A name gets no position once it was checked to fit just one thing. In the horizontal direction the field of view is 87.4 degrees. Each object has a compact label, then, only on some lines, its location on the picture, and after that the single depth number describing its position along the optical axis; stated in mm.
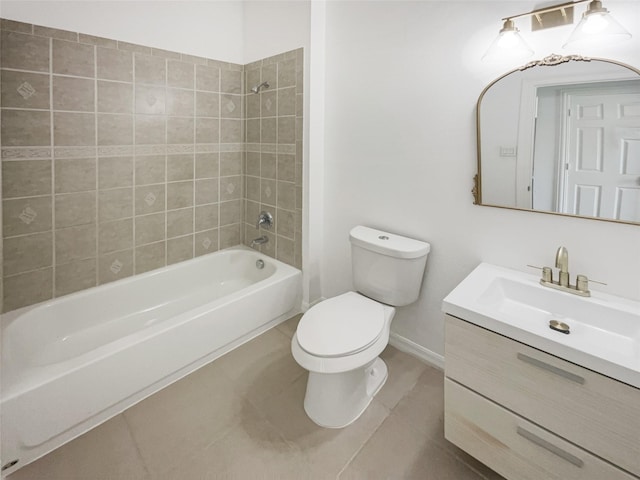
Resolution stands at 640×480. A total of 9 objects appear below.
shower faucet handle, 2594
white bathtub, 1358
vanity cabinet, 934
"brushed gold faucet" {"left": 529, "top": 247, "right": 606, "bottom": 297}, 1301
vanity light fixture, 1179
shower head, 2436
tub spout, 2662
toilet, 1452
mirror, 1207
